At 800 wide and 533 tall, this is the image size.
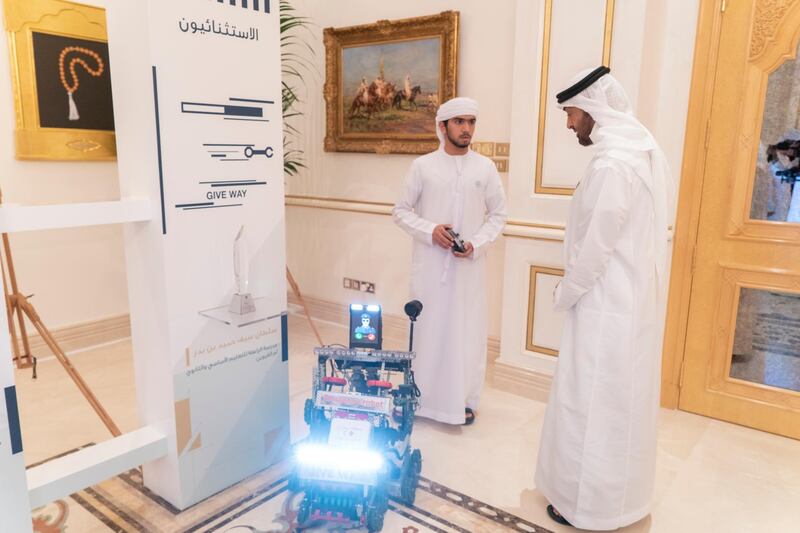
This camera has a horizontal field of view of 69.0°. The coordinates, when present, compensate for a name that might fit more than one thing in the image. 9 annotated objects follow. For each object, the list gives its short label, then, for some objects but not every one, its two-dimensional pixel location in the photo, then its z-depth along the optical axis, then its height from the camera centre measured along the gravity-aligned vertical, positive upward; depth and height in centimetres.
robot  217 -106
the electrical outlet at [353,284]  466 -97
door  289 -33
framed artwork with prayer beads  364 +50
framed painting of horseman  390 +57
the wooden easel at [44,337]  246 -76
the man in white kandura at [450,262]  303 -51
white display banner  209 -26
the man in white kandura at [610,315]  208 -54
